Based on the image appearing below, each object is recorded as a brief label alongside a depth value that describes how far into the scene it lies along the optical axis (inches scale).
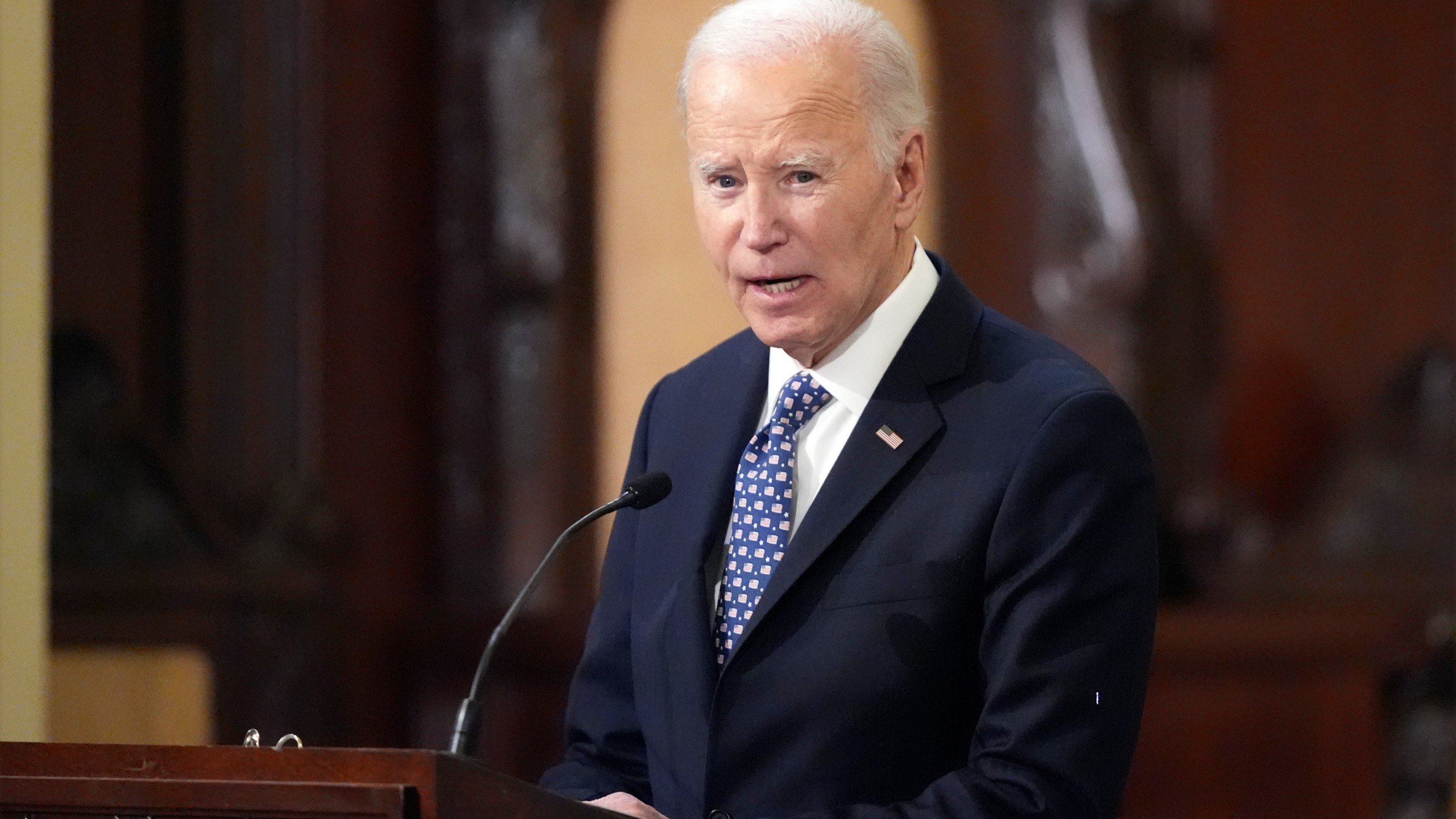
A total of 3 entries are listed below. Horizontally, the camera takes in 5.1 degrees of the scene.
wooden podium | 437.1
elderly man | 444.7
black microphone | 442.5
